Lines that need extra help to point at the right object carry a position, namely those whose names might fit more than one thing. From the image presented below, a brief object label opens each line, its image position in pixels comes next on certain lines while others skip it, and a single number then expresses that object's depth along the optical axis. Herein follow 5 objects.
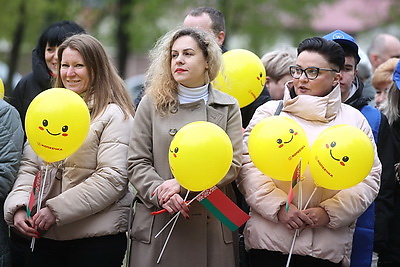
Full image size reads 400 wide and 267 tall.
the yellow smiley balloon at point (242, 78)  11.92
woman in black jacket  12.70
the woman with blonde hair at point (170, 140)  9.90
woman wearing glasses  9.77
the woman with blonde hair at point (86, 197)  9.96
